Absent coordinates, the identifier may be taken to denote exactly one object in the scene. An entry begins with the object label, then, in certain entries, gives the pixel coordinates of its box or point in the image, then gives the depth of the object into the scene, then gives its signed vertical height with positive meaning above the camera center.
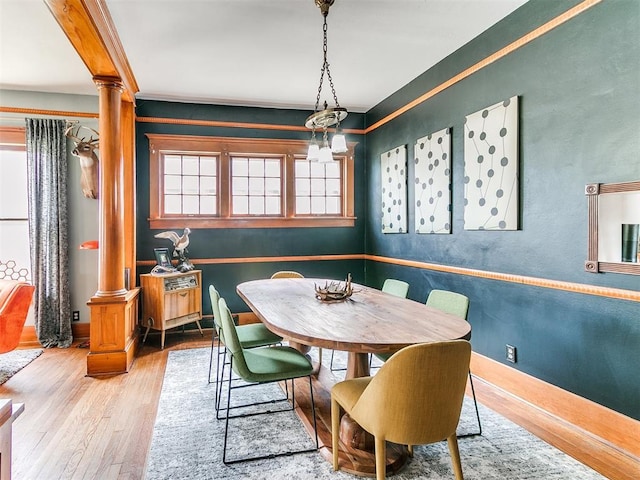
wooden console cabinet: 4.25 -0.72
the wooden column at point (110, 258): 3.51 -0.21
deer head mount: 4.33 +0.89
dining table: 1.83 -0.48
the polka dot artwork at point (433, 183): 3.72 +0.52
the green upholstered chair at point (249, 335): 2.69 -0.78
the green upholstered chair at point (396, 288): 3.20 -0.45
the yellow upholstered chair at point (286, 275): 4.07 -0.42
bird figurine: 4.50 -0.10
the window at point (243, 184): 4.91 +0.67
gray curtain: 4.37 +0.07
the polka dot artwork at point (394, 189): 4.48 +0.54
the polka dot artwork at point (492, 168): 2.94 +0.53
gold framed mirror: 2.19 +0.06
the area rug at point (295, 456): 2.03 -1.25
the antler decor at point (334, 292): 2.73 -0.41
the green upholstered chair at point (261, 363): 2.11 -0.76
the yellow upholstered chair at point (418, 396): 1.52 -0.66
